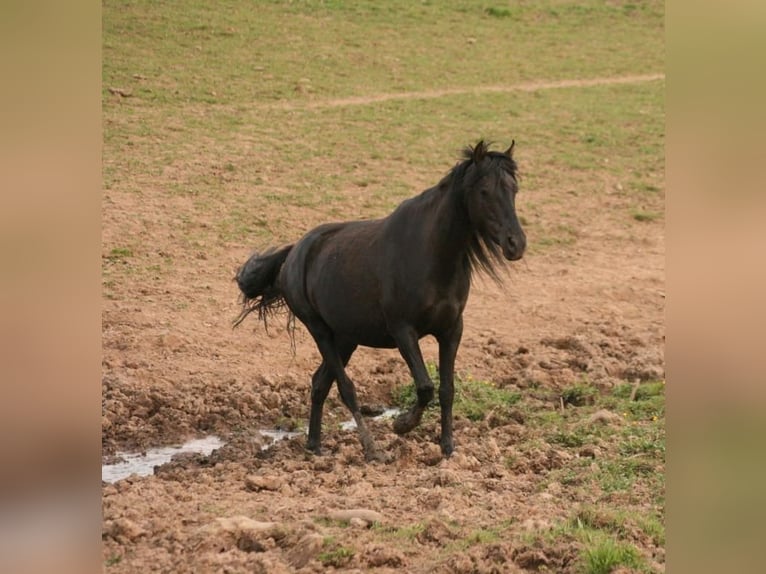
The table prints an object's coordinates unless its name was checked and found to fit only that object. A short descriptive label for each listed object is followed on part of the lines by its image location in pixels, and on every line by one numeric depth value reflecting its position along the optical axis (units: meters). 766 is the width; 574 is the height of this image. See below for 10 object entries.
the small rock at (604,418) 16.08
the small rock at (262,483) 12.91
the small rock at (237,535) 10.12
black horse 13.57
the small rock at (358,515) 10.90
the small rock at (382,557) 9.72
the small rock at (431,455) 14.28
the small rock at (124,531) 10.36
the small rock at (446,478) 12.59
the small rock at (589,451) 14.20
